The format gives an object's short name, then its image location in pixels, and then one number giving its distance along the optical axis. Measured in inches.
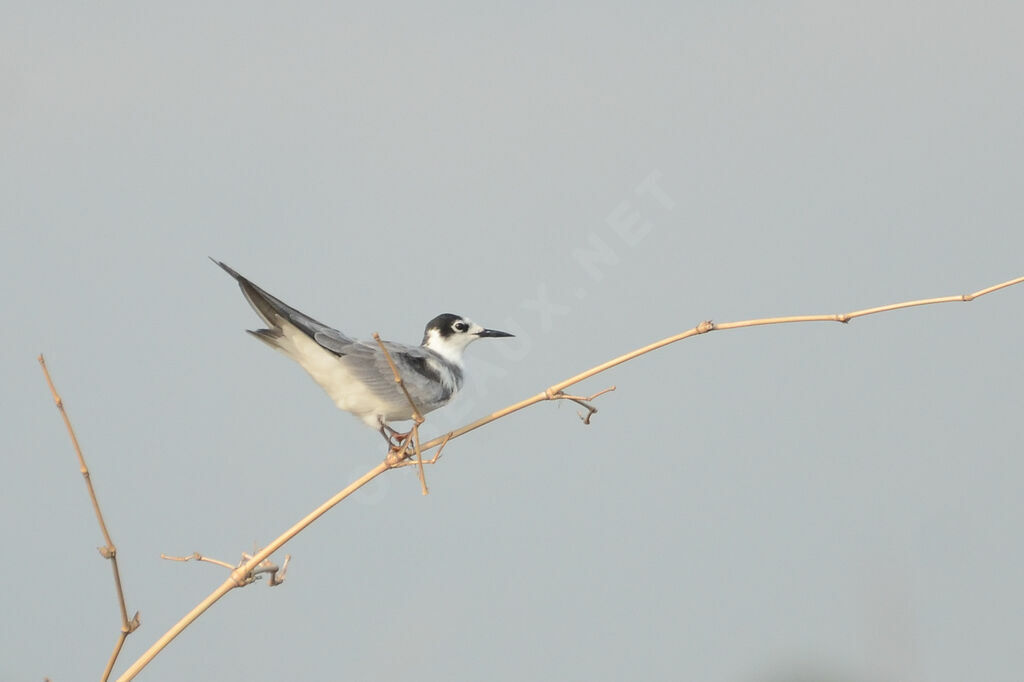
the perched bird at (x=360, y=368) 292.5
